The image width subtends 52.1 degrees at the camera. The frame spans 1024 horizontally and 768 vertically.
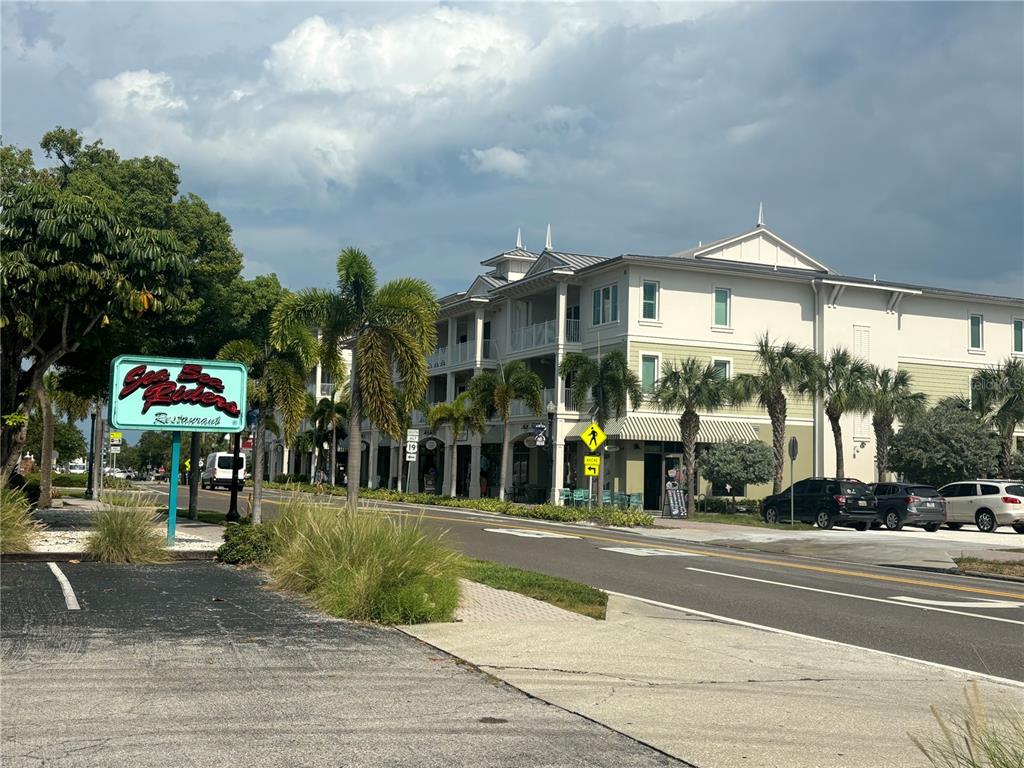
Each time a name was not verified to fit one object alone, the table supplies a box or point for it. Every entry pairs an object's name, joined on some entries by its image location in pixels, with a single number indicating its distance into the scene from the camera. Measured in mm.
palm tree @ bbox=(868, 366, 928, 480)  42031
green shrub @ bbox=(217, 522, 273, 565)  15086
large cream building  43344
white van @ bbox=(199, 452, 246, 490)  59312
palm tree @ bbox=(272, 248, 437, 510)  21781
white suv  31031
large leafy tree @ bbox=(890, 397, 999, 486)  40156
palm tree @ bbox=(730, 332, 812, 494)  38062
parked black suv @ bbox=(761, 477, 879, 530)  31969
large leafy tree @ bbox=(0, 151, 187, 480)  19609
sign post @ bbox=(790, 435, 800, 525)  31012
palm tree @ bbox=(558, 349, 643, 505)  36406
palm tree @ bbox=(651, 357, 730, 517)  37625
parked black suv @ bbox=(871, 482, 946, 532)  31812
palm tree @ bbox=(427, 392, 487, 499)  45000
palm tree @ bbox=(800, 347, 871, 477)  39125
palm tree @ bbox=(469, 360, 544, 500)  42312
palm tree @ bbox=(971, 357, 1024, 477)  41469
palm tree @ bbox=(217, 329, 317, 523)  24375
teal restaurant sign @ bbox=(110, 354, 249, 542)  17812
